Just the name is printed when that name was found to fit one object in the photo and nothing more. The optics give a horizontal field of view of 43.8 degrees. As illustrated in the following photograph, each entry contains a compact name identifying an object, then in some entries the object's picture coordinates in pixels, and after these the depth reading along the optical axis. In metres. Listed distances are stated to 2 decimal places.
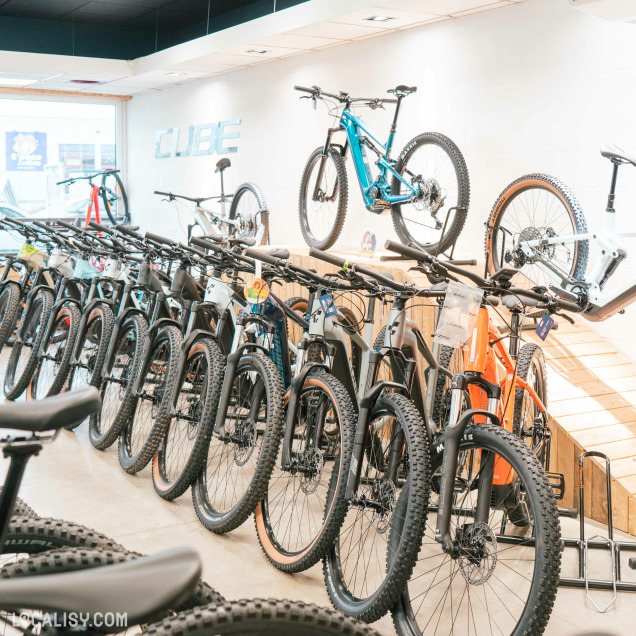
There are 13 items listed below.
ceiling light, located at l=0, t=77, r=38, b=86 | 9.28
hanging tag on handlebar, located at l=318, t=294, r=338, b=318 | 2.92
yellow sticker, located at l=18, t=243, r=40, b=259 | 5.30
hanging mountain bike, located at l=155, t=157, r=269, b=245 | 6.92
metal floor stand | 2.77
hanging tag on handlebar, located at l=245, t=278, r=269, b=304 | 3.30
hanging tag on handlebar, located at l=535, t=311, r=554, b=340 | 2.94
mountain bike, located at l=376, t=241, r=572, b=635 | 2.06
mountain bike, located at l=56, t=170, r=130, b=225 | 10.03
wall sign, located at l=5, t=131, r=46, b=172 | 10.34
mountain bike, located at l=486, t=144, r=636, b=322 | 3.92
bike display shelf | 3.37
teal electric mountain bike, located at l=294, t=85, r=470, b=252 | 4.60
